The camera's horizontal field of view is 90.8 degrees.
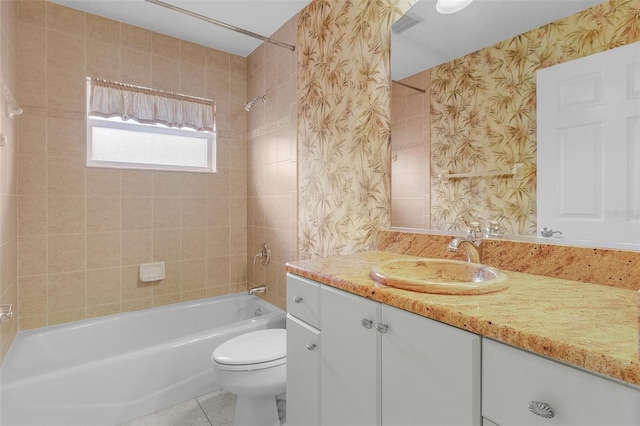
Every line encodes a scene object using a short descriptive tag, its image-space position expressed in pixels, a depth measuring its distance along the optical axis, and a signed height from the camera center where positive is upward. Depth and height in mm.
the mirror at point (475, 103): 1077 +450
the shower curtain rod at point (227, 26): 1833 +1203
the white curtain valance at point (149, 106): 2279 +825
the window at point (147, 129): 2312 +664
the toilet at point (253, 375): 1535 -810
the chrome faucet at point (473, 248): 1167 -140
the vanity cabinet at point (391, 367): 709 -420
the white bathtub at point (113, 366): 1502 -881
